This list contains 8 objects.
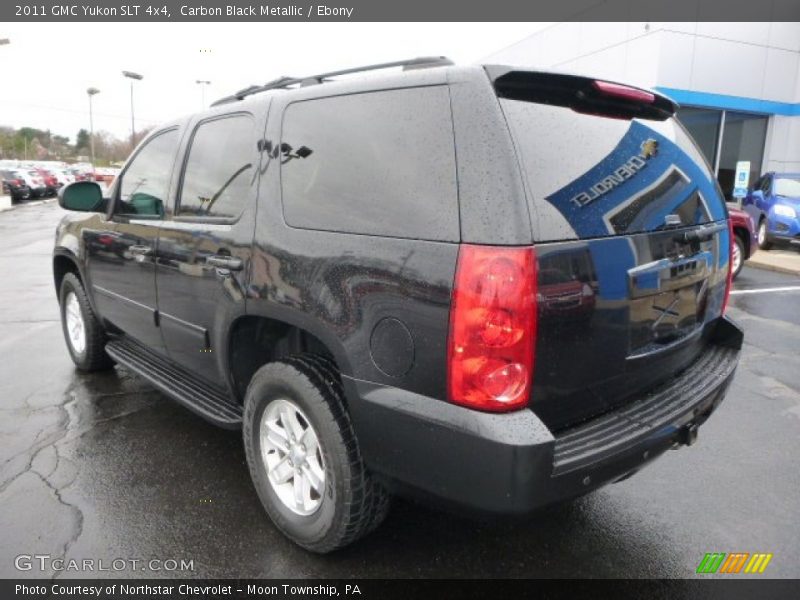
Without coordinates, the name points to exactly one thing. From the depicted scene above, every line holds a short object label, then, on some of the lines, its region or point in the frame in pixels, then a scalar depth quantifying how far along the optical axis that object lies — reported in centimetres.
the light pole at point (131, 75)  3241
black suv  190
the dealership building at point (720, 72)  1669
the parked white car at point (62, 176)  4199
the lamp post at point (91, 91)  5938
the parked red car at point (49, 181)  3738
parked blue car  1263
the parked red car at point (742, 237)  896
